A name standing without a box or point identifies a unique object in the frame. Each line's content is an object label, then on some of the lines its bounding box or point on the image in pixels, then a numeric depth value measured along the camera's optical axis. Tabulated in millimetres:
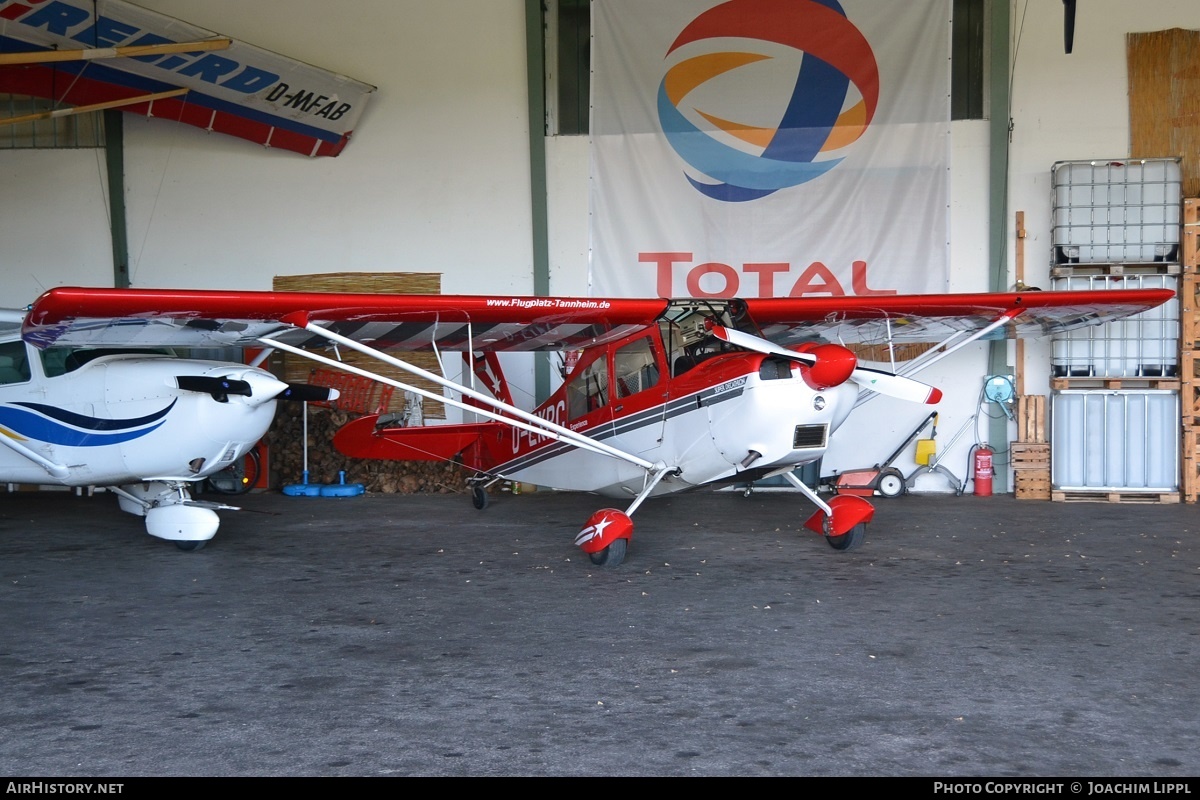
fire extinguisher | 10578
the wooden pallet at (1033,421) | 10469
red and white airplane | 6488
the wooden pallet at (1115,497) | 9898
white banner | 10531
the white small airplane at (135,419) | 7305
